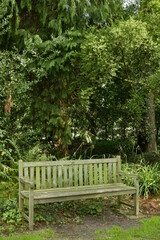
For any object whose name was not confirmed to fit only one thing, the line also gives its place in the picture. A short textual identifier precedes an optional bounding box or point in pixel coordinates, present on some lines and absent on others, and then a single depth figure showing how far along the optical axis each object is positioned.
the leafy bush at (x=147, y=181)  6.21
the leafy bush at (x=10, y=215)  4.39
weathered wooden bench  4.49
